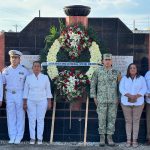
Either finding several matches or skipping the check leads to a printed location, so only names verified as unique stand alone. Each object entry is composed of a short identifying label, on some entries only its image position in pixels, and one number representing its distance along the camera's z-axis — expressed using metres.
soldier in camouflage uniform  7.70
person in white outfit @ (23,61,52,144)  7.76
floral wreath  8.07
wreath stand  8.11
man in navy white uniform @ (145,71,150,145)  7.82
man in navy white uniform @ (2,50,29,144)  7.82
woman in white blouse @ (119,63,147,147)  7.68
